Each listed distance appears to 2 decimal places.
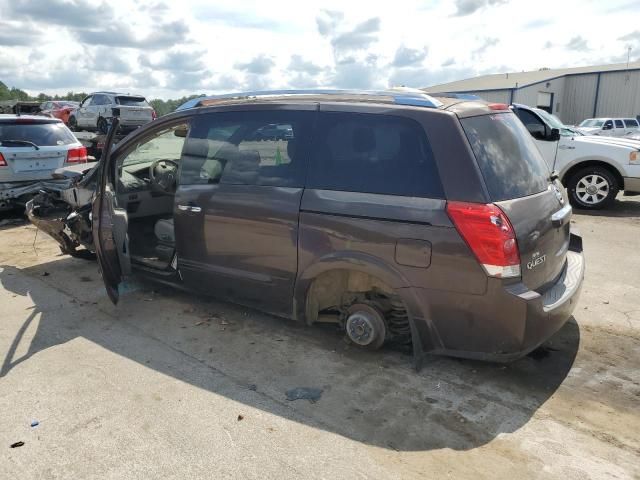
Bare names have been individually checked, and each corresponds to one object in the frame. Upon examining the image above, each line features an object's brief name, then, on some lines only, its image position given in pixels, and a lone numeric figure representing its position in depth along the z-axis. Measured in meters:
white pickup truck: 8.45
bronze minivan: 3.06
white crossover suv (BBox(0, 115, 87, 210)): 7.73
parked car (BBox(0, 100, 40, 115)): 21.12
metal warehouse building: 36.56
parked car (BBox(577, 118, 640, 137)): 24.20
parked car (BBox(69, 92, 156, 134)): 19.89
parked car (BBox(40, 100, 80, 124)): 25.03
